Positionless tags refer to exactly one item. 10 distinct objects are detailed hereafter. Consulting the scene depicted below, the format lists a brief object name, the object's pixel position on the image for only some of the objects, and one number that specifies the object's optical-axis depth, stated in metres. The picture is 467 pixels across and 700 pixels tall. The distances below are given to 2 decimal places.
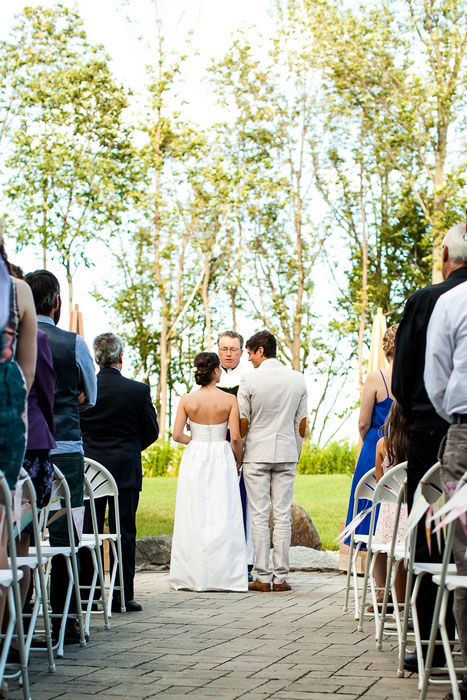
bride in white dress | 8.96
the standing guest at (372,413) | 7.34
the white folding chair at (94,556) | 6.34
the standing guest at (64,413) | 6.07
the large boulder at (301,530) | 11.62
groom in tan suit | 9.08
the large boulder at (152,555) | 10.61
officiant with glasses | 9.81
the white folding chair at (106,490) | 6.88
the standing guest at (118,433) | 7.65
